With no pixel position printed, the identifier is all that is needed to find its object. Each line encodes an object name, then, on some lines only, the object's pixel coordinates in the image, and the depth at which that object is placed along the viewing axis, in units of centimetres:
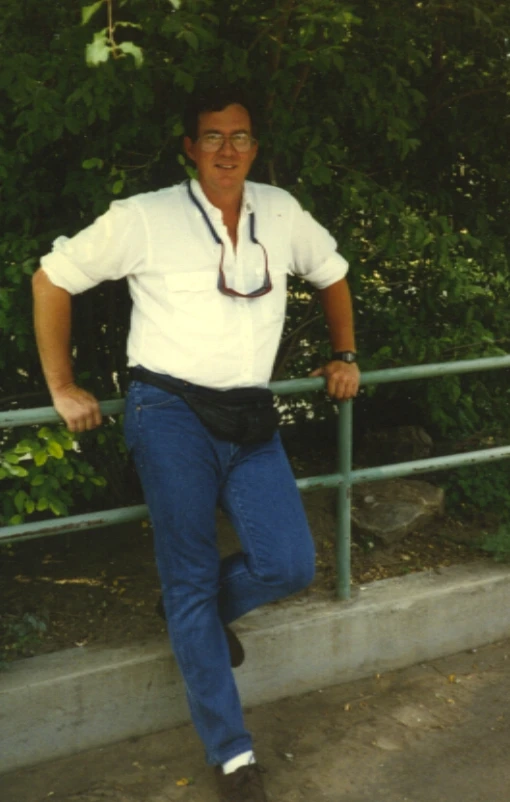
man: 320
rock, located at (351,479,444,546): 455
